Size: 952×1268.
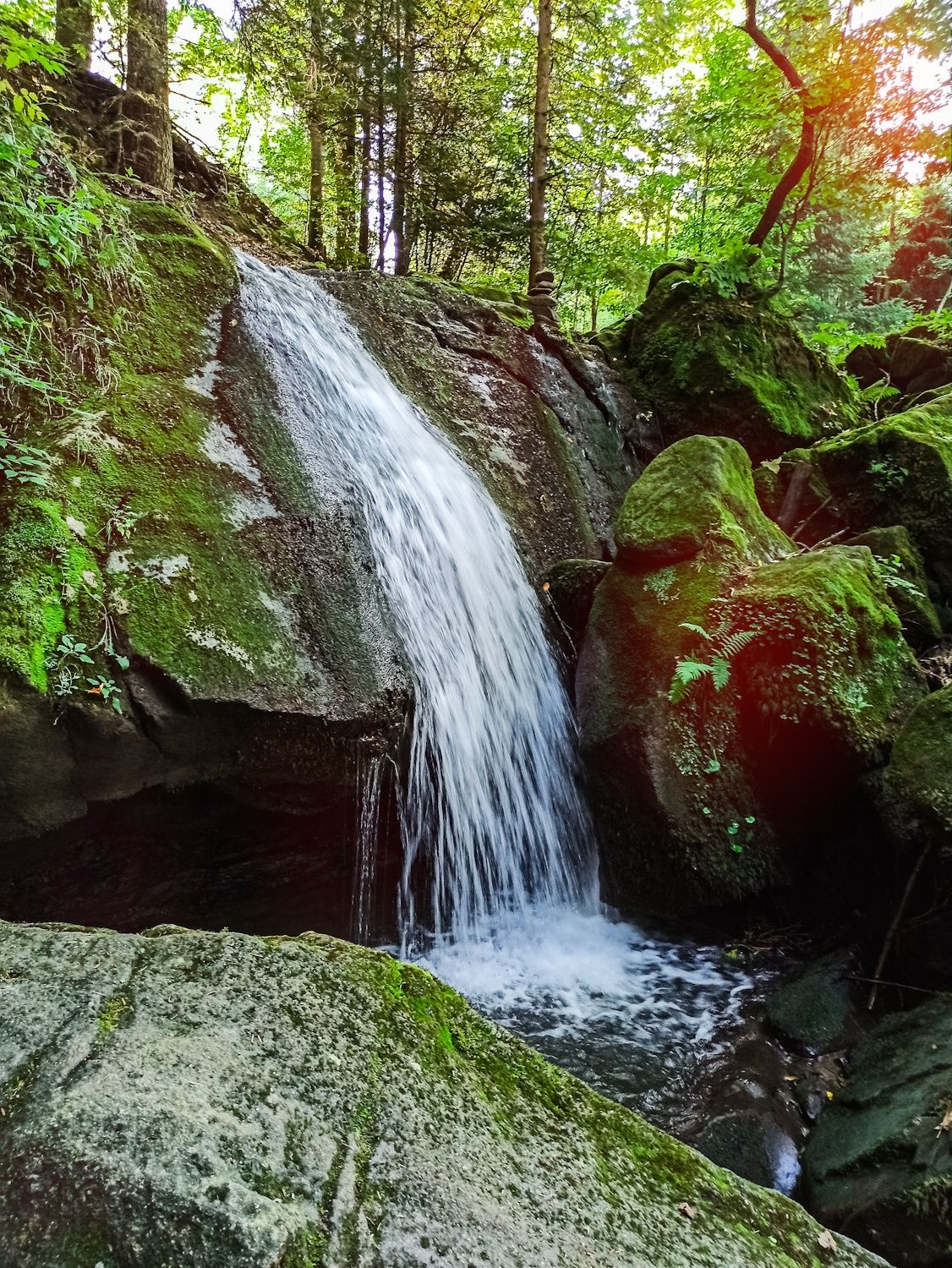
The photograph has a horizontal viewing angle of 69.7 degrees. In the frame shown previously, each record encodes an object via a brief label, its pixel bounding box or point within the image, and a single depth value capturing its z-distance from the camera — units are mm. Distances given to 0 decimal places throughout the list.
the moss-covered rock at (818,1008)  3629
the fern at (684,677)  4324
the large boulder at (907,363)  10086
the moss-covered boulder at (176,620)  3191
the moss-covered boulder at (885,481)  6699
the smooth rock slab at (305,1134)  1220
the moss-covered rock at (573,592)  5895
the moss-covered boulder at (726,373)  8672
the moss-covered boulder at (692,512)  5102
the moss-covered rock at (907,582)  5871
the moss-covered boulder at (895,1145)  2238
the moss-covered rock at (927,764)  3479
